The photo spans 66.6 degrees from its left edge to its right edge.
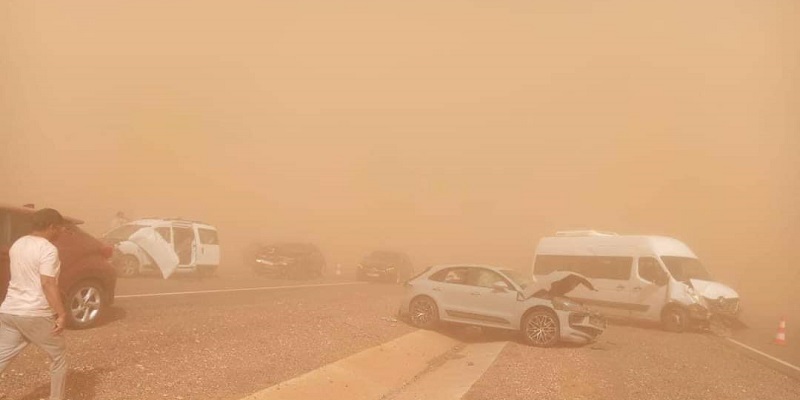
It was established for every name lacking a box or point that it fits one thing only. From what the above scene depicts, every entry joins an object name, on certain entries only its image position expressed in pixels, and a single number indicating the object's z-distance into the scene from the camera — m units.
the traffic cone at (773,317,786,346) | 15.72
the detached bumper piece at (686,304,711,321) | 16.23
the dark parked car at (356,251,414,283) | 30.80
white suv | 12.86
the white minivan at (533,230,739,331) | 16.55
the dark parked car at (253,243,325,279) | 28.23
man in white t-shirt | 5.52
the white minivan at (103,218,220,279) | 16.59
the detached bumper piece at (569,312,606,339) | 12.91
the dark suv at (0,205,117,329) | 9.49
